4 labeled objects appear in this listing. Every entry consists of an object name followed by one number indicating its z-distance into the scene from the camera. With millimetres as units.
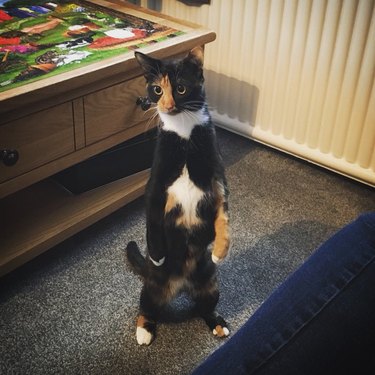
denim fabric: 603
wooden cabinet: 1115
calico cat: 1000
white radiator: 1479
